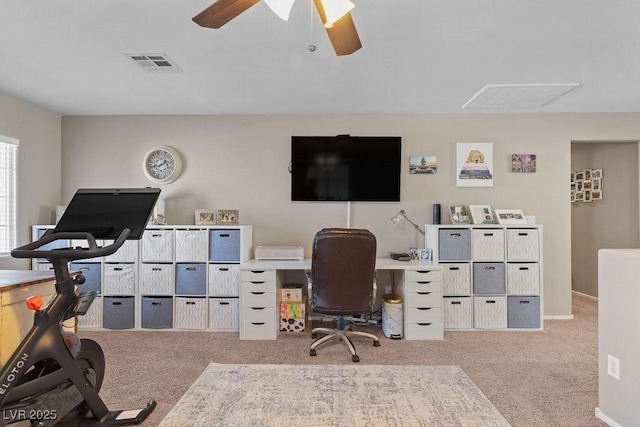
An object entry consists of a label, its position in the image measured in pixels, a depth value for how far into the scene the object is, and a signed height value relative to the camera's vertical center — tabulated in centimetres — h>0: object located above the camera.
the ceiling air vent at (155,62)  271 +121
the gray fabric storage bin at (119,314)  374 -107
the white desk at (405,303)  344 -87
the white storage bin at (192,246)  372 -34
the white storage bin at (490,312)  370 -103
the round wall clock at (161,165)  416 +58
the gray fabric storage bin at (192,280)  373 -70
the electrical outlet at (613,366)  190 -83
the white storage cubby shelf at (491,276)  370 -65
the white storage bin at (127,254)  374 -43
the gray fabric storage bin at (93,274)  375 -65
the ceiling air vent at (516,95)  325 +118
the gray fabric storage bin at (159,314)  373 -106
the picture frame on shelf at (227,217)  391 -3
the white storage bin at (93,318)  374 -111
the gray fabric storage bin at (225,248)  372 -36
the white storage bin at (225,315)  371 -107
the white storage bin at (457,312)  370 -103
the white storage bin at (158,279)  373 -69
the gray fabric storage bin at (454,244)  372 -31
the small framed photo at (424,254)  385 -44
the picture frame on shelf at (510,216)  392 -2
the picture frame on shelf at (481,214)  396 +0
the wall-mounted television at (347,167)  407 +54
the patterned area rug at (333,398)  155 -91
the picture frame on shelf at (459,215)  395 -1
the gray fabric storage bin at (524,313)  370 -104
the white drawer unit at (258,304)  345 -88
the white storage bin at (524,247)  371 -34
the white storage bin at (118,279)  374 -70
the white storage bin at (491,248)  372 -35
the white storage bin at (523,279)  371 -68
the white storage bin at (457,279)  371 -68
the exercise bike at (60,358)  150 -66
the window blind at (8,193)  359 +21
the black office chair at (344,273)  290 -49
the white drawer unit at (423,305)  344 -89
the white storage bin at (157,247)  374 -35
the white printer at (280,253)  381 -42
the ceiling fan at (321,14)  149 +89
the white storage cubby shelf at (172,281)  372 -71
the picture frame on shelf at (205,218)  392 -5
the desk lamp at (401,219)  405 -5
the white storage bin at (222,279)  371 -69
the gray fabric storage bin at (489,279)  370 -68
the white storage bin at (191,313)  371 -105
